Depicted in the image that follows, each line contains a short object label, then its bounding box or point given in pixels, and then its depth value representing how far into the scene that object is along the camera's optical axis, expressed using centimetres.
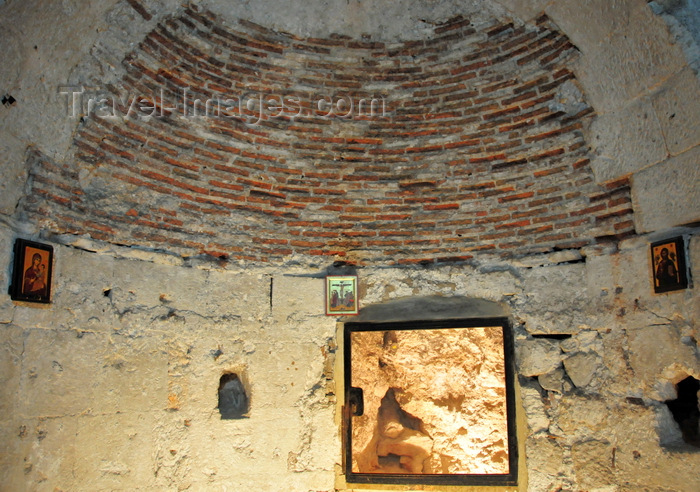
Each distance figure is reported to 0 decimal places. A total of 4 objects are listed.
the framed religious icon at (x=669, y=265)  354
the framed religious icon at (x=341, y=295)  472
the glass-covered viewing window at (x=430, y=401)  676
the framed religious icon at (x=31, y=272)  333
